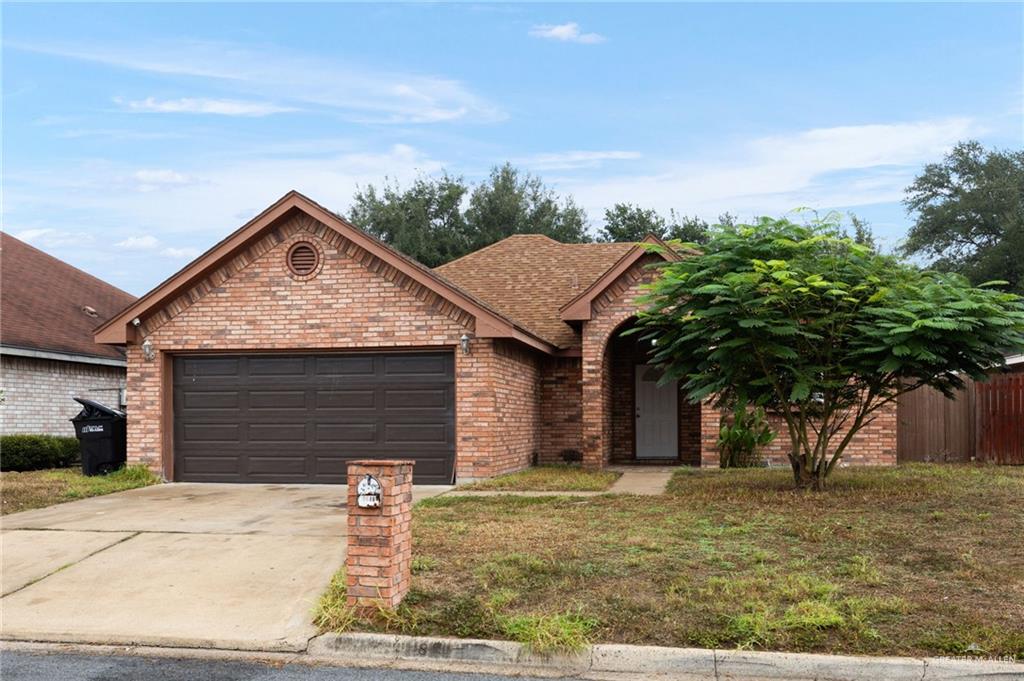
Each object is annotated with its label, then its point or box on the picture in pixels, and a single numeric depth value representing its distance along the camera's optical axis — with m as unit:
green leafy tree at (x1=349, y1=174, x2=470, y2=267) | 45.06
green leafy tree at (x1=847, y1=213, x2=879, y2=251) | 43.53
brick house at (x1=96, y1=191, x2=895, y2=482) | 15.10
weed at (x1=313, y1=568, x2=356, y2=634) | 6.96
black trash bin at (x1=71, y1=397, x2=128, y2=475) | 15.91
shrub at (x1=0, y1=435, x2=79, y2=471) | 17.56
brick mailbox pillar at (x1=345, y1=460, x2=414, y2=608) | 7.10
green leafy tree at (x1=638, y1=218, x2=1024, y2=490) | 11.08
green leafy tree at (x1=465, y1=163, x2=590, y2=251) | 46.38
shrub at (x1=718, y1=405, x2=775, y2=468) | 16.61
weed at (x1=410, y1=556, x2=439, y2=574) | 8.02
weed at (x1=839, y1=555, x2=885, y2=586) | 7.47
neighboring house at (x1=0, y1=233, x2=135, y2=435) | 18.92
